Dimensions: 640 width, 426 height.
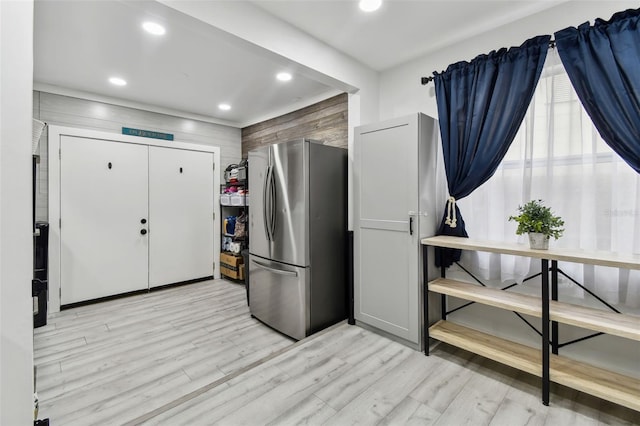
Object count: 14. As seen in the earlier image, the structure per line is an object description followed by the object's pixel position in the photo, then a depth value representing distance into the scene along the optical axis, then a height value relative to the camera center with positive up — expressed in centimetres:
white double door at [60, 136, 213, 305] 371 -9
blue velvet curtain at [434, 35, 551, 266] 224 +85
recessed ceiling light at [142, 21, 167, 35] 239 +152
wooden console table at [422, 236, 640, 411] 167 -65
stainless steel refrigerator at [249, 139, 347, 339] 279 -24
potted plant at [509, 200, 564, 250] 195 -8
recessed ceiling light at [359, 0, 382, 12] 218 +157
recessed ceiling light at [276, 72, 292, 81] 329 +155
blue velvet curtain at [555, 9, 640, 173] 181 +90
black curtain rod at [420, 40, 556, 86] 281 +128
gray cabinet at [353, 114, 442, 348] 243 -5
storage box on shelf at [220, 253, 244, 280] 471 -90
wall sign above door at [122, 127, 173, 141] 421 +115
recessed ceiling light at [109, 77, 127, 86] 344 +154
